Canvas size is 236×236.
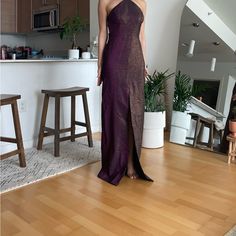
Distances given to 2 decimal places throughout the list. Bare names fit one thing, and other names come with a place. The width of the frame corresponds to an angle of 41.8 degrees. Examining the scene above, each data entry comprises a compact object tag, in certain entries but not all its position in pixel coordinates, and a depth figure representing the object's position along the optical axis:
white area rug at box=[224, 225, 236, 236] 1.66
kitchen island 2.86
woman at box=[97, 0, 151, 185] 2.21
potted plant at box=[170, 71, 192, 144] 3.29
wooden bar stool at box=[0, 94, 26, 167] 2.37
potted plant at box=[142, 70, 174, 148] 3.06
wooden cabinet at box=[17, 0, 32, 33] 5.25
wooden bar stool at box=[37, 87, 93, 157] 2.79
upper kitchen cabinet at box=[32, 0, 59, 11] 4.82
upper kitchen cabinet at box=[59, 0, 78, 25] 4.52
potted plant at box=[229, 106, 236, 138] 2.69
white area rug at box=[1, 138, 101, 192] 2.32
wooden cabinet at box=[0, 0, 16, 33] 5.22
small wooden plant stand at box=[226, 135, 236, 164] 2.70
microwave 4.74
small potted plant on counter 3.44
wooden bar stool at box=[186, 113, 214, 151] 3.06
